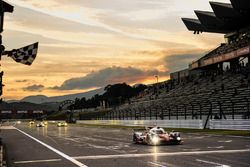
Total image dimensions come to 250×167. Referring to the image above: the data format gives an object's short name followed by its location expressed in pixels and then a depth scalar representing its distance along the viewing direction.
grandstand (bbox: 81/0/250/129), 51.91
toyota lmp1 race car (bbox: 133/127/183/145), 23.11
